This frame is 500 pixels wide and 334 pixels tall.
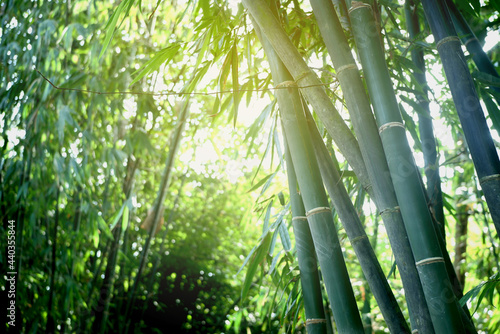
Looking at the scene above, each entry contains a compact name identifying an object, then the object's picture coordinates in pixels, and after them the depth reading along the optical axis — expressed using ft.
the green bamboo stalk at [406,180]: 2.76
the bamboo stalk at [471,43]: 4.35
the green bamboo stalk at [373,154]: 3.09
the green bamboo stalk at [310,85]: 3.59
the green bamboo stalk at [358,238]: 3.24
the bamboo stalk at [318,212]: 3.25
